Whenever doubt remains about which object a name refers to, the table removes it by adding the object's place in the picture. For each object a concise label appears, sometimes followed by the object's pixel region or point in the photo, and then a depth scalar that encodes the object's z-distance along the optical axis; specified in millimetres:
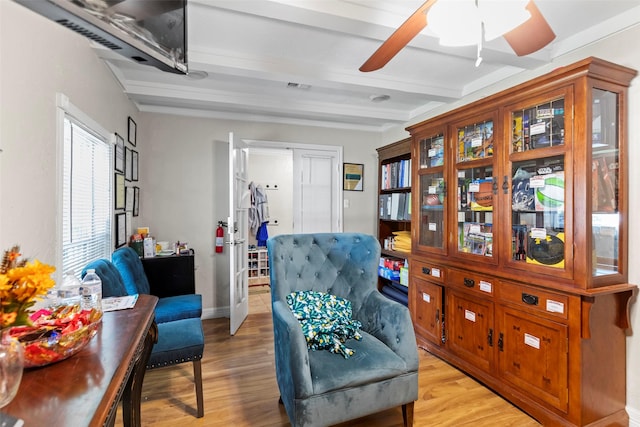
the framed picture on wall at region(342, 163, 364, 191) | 4219
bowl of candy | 891
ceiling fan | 1176
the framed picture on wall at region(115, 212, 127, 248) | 2613
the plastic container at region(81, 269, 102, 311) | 1267
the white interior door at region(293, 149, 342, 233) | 4094
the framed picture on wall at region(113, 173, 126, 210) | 2552
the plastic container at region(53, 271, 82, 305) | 1417
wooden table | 719
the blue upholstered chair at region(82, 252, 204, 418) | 1773
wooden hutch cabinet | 1717
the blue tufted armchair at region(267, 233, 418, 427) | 1545
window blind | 1812
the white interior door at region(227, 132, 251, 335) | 3145
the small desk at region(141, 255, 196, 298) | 2930
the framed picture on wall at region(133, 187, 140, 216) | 3156
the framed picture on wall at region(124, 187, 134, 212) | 2869
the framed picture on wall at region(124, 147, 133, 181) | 2824
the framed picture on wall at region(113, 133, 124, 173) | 2543
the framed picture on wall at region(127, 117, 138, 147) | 2992
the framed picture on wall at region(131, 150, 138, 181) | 3074
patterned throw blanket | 1815
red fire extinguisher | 3631
